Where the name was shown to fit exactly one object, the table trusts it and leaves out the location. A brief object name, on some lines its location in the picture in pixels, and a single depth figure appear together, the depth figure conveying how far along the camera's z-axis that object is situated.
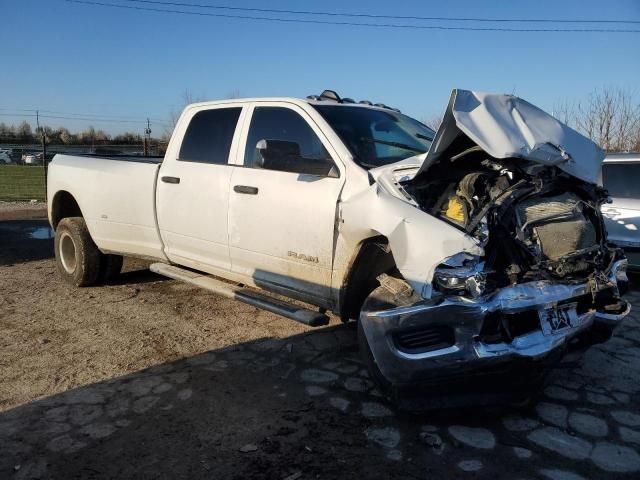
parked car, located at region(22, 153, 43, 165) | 24.84
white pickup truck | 3.14
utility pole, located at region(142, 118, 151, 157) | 16.67
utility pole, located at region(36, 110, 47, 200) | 14.92
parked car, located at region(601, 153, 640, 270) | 6.48
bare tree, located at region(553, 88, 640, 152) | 15.35
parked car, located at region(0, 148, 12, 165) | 31.41
